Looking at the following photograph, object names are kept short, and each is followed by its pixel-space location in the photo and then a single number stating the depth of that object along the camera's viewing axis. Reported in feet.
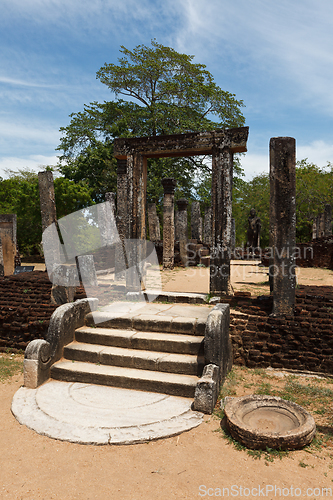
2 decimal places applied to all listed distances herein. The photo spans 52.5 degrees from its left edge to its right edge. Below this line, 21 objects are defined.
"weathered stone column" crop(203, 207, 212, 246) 71.87
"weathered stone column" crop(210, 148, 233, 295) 21.93
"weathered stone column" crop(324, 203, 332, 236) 65.10
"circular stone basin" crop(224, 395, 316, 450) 10.44
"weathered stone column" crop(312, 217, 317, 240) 75.33
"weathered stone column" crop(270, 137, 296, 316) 17.60
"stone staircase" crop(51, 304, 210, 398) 14.30
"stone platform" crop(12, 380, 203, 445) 11.16
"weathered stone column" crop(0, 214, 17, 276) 39.75
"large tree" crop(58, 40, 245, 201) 67.87
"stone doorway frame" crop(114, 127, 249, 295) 21.97
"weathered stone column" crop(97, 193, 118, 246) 56.08
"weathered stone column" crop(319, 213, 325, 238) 68.15
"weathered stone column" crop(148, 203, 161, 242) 62.72
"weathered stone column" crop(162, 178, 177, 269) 45.70
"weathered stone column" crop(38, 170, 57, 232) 23.44
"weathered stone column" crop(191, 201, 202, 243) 73.00
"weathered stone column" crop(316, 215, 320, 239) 72.31
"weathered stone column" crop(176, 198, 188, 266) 49.19
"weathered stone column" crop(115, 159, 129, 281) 37.37
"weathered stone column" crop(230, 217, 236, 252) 76.13
